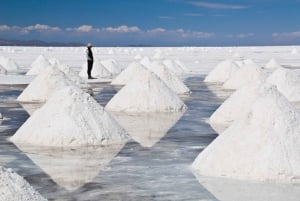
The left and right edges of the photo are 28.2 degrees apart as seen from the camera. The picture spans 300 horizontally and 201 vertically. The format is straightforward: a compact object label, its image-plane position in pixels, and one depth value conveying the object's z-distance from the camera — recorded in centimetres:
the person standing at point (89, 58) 2226
